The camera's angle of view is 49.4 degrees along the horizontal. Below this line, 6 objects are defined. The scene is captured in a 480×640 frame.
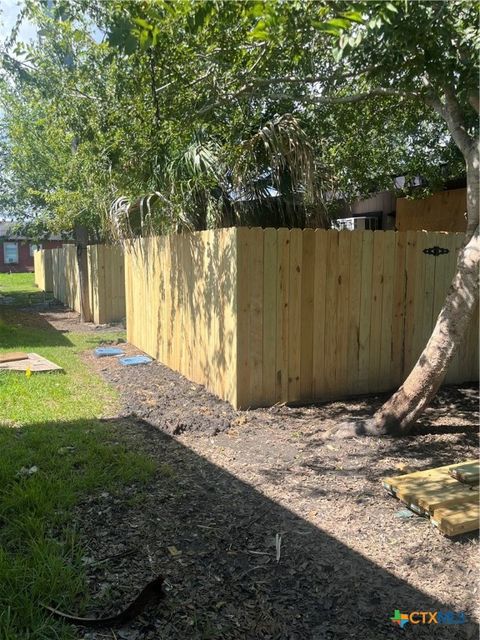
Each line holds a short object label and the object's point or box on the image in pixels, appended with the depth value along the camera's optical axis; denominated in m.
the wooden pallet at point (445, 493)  2.87
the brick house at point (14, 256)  35.47
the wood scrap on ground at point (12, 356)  7.35
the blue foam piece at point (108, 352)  8.28
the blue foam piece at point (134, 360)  7.43
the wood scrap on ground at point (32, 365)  6.87
